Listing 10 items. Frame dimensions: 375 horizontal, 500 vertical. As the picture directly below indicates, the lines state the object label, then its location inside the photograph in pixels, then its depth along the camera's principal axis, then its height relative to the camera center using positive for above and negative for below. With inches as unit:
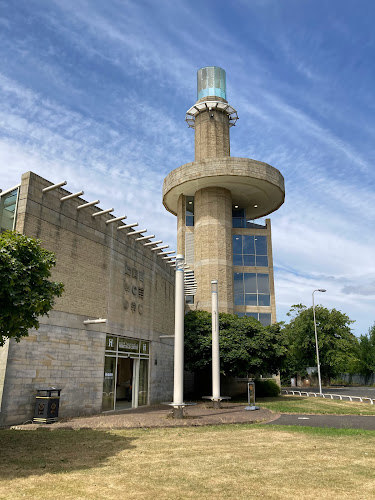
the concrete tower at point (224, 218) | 1558.8 +593.1
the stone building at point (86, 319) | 639.8 +95.9
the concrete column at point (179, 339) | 725.9 +54.2
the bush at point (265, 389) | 1455.3 -61.0
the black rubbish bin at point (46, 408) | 613.6 -55.0
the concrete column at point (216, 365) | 904.3 +11.6
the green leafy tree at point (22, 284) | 386.0 +79.2
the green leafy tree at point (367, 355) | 2559.1 +98.9
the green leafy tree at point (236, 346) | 1153.4 +67.3
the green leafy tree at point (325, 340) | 2279.8 +168.2
